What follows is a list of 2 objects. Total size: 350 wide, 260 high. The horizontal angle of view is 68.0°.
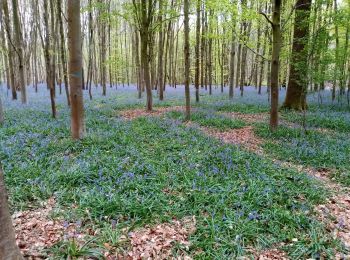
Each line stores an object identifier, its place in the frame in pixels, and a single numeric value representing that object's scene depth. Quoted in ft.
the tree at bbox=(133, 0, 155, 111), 41.24
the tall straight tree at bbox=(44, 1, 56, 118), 32.83
